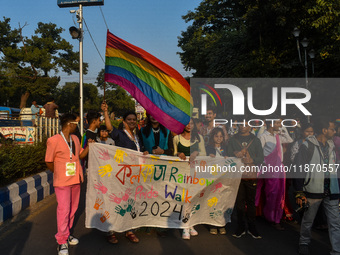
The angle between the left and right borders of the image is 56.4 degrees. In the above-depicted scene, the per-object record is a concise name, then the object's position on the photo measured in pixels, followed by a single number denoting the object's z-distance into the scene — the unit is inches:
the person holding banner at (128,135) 181.1
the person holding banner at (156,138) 196.7
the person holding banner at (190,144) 190.5
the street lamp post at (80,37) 458.0
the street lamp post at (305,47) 584.4
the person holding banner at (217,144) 203.2
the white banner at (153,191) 176.6
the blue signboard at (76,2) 456.8
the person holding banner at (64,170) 158.6
